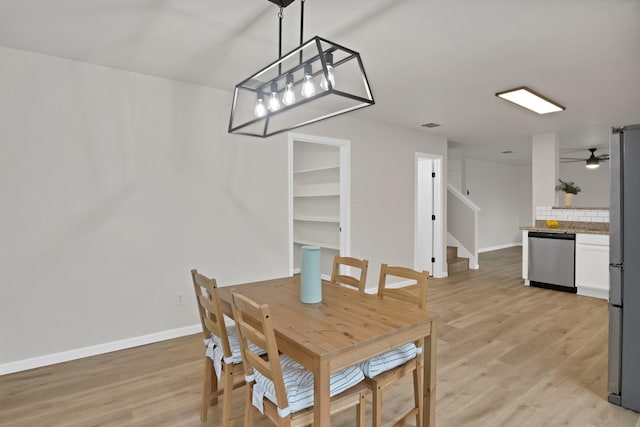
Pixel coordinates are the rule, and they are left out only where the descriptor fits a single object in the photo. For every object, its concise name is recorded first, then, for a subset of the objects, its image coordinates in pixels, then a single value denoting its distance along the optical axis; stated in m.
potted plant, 5.74
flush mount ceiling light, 3.68
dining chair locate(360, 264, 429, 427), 1.83
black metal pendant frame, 1.69
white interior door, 6.21
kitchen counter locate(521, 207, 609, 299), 4.96
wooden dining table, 1.47
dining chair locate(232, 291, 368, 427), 1.50
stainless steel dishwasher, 5.29
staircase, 6.66
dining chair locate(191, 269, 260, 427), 1.91
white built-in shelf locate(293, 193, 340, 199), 5.63
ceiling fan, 7.64
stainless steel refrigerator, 2.29
